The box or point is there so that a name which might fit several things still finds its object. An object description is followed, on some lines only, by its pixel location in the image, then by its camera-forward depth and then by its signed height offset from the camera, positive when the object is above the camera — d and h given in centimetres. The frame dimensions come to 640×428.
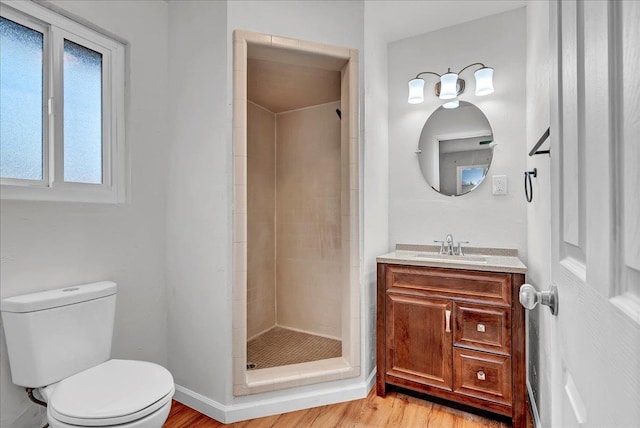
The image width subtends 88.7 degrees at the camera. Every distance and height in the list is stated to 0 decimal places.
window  150 +55
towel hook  175 +17
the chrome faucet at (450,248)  228 -24
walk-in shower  205 +2
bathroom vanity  174 -67
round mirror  229 +47
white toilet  119 -68
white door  35 +1
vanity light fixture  219 +90
